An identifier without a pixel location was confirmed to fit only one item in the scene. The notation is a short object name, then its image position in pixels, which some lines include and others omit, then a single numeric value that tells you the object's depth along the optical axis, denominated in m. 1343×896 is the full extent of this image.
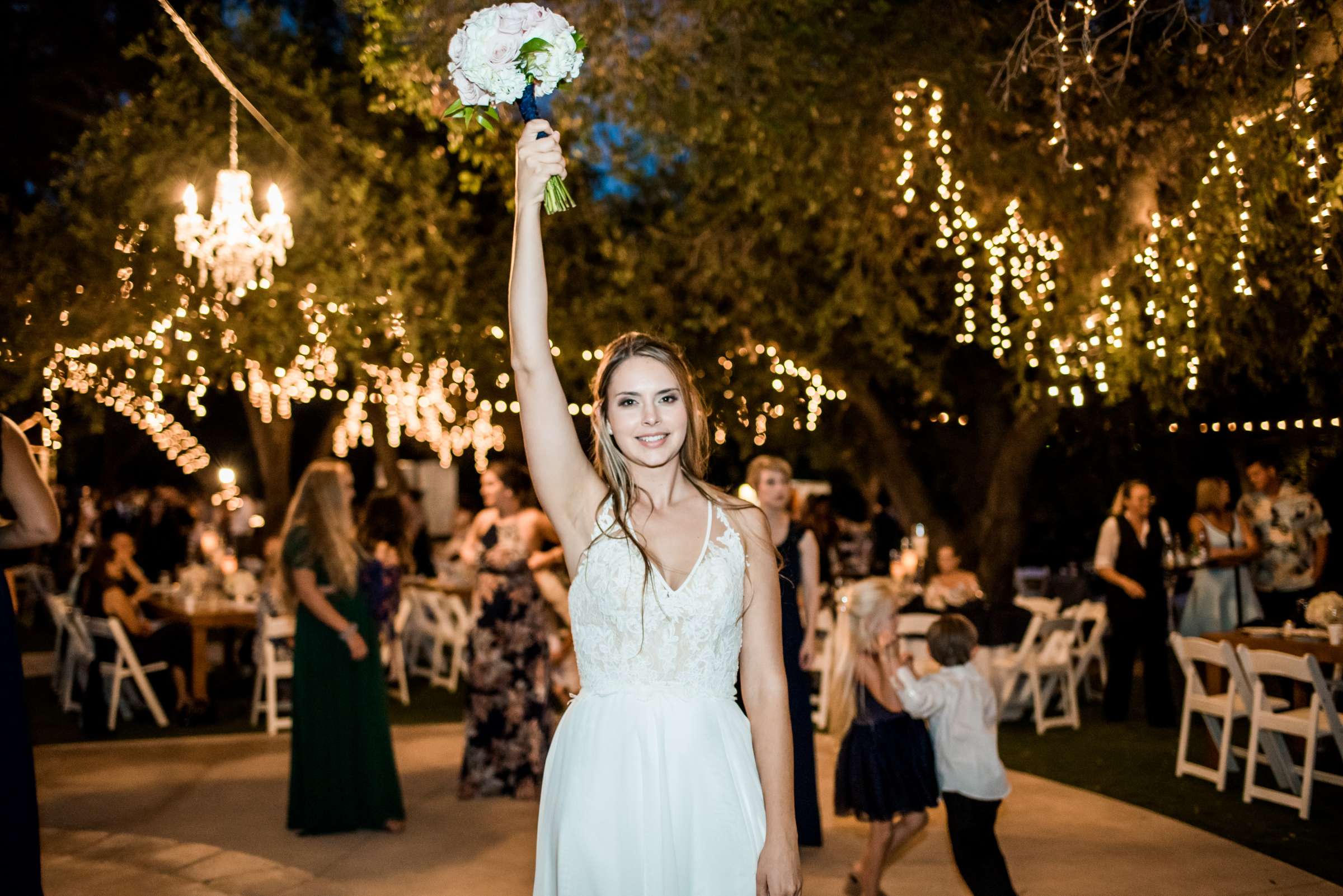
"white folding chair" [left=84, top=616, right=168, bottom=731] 9.21
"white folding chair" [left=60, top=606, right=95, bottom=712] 9.72
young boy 4.50
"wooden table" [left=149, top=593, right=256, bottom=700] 9.84
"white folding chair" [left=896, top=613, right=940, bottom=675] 8.66
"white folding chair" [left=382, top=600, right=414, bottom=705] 10.92
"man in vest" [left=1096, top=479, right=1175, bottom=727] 9.17
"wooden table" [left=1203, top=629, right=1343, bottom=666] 6.50
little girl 4.76
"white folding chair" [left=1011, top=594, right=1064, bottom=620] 10.22
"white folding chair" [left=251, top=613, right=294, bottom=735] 9.23
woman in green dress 6.27
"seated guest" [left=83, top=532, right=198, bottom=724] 9.53
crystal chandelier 8.04
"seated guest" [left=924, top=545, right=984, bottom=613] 8.88
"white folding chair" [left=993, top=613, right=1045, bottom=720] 8.99
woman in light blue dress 9.02
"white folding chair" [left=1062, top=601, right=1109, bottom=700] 9.75
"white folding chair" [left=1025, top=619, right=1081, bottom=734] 9.04
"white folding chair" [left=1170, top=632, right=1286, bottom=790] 6.70
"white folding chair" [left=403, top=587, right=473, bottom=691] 11.52
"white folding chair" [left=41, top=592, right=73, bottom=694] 11.05
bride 2.31
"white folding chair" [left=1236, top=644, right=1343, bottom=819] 6.12
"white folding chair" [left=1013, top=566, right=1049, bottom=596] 14.63
